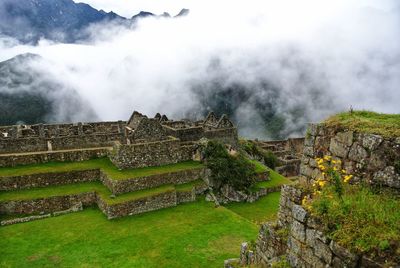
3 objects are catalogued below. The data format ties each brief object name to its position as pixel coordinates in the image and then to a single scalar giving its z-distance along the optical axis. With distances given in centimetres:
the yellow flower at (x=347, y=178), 678
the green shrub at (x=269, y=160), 3587
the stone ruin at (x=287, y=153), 3667
